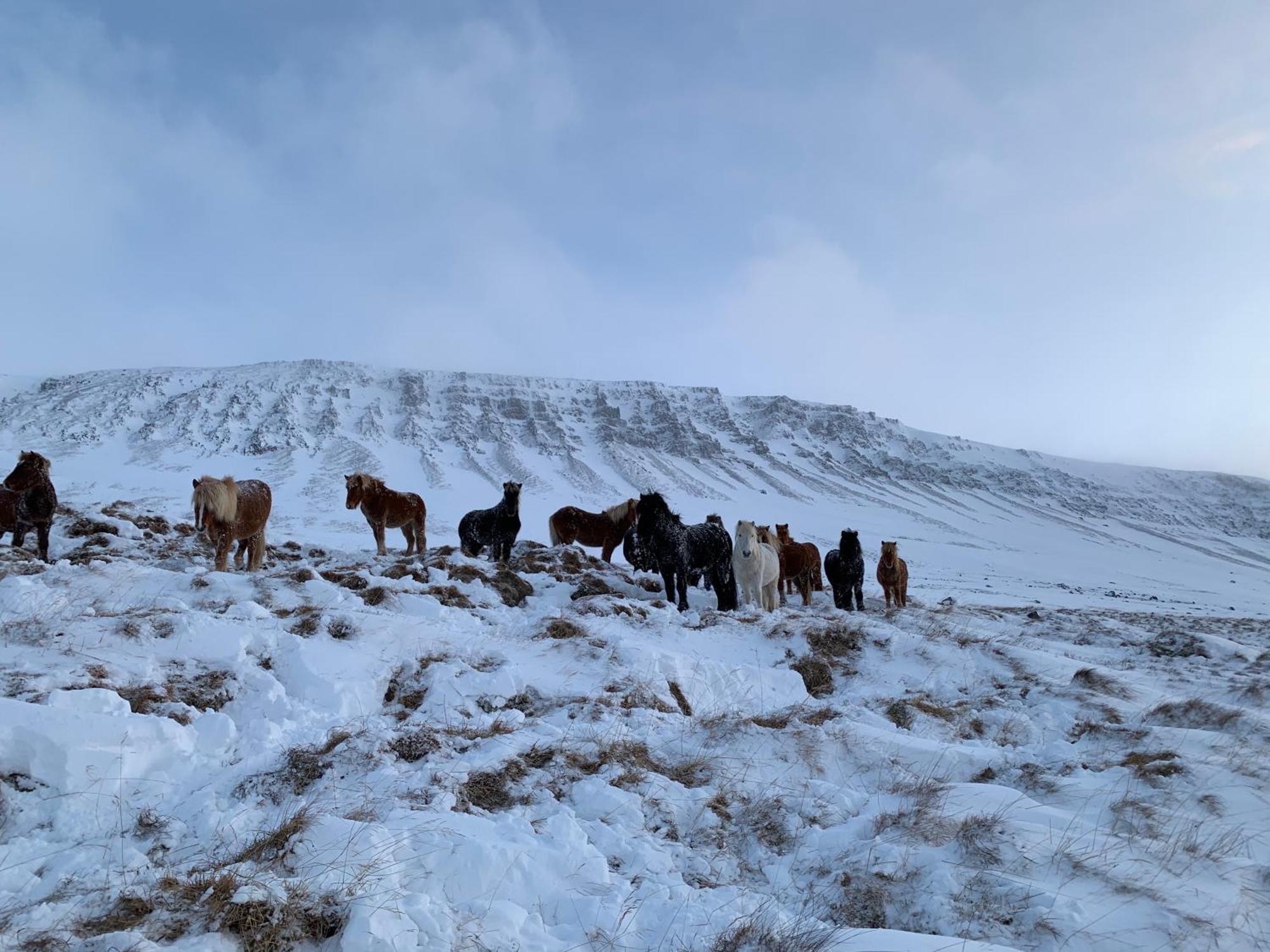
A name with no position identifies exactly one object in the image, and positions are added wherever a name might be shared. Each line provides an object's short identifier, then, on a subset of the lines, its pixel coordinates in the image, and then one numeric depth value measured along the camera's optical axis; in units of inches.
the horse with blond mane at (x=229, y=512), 369.1
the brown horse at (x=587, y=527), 620.7
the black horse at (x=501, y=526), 513.7
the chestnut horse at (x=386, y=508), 548.1
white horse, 413.7
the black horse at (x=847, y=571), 497.7
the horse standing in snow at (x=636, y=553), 443.9
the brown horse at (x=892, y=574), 533.0
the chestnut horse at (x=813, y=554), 577.0
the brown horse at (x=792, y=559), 529.0
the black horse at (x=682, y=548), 398.3
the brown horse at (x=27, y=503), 332.2
